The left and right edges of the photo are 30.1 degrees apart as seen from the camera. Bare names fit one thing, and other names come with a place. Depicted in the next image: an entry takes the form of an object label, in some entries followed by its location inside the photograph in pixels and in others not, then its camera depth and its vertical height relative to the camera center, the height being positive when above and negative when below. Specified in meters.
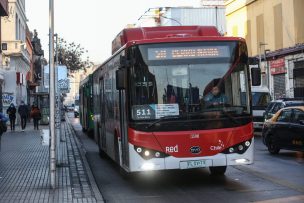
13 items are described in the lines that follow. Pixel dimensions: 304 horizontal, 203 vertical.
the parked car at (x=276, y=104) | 24.33 +0.13
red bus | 10.66 +0.13
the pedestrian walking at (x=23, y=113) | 34.28 -0.02
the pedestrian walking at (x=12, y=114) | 33.16 -0.07
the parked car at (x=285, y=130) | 16.06 -0.69
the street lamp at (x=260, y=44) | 40.57 +4.55
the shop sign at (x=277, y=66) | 37.66 +2.80
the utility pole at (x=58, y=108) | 16.61 +0.14
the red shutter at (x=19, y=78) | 45.58 +2.86
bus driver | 10.81 +0.20
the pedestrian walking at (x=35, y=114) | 35.75 -0.11
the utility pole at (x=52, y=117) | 10.68 -0.10
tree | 67.00 +6.76
